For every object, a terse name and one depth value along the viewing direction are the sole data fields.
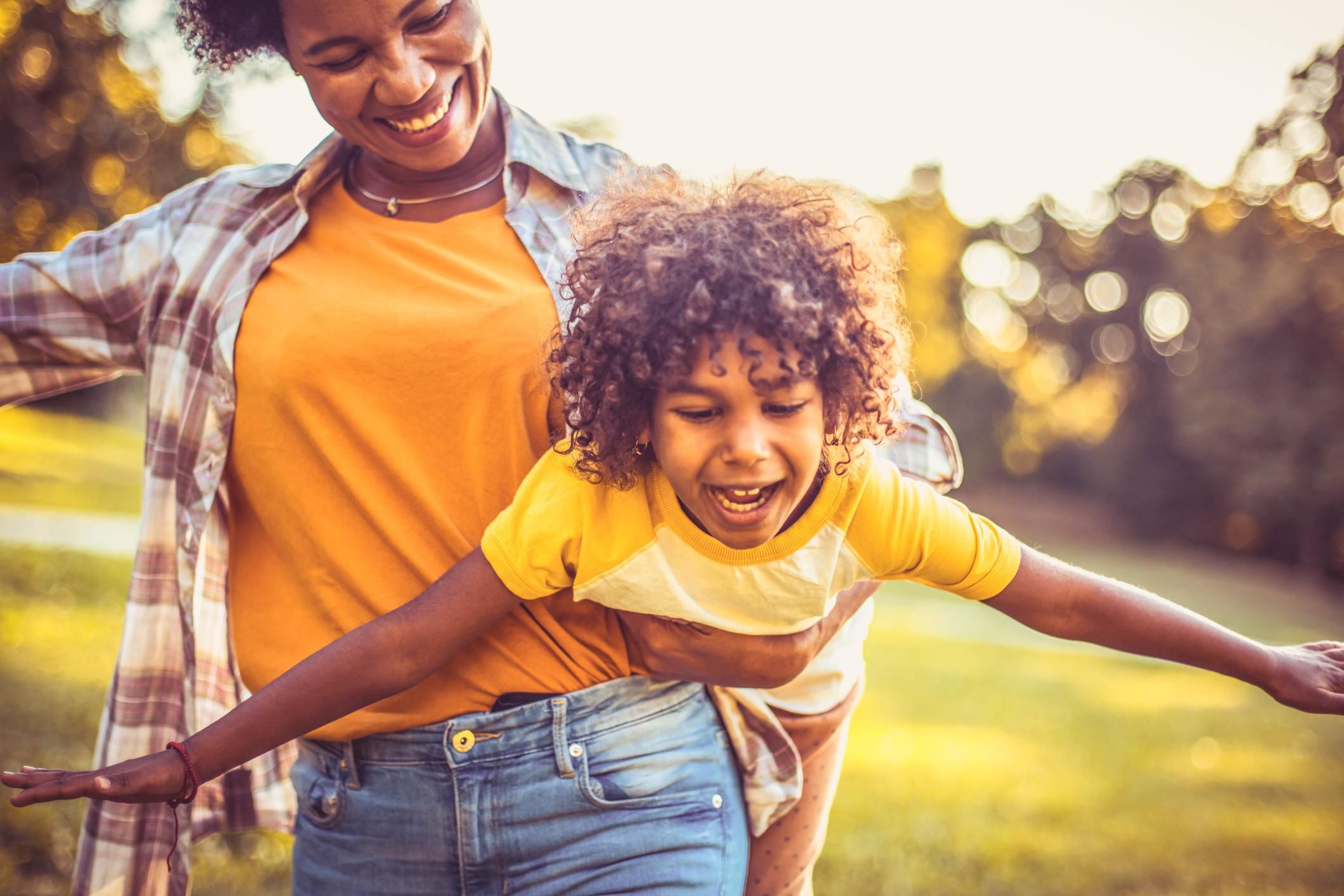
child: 1.71
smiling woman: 1.93
